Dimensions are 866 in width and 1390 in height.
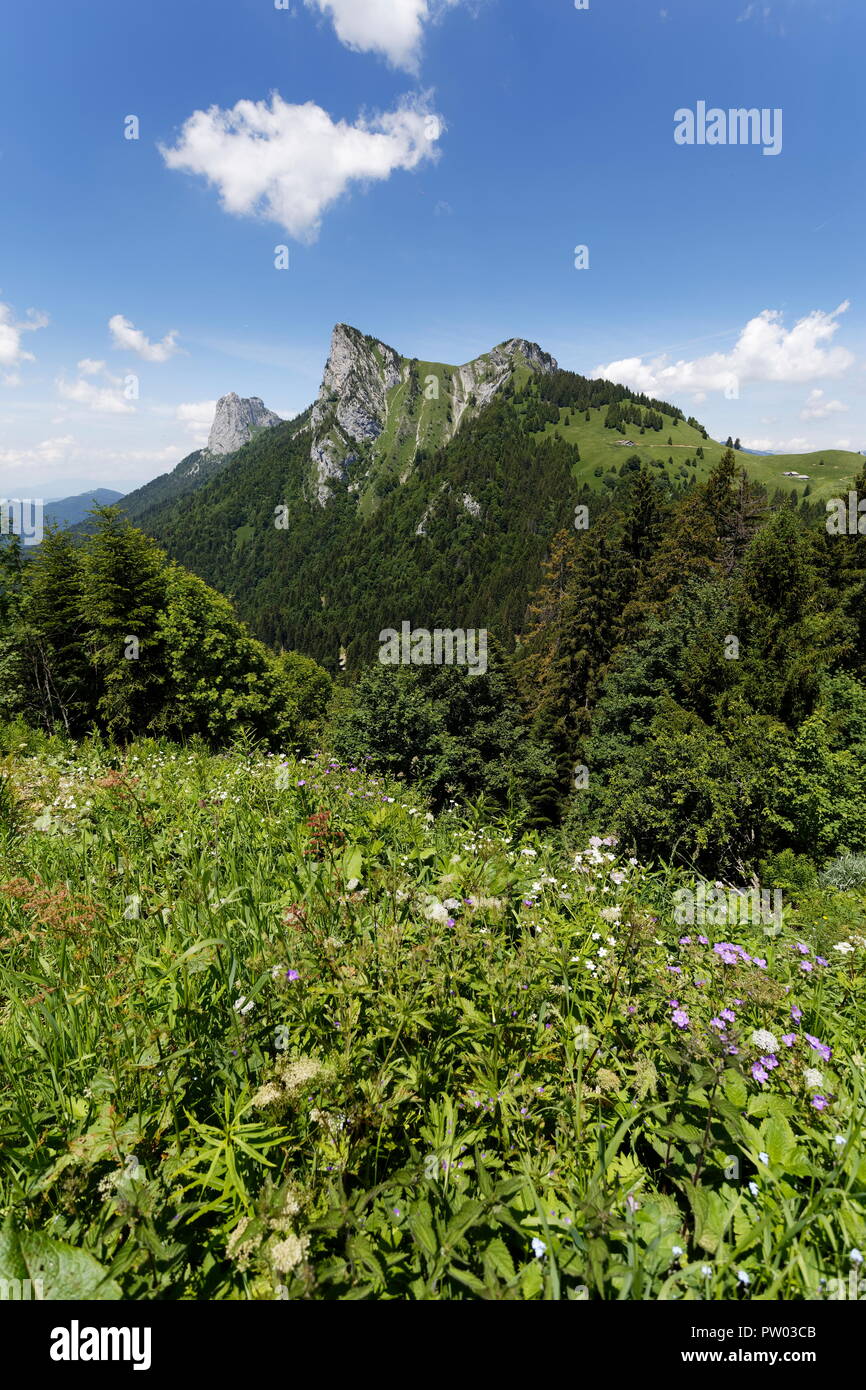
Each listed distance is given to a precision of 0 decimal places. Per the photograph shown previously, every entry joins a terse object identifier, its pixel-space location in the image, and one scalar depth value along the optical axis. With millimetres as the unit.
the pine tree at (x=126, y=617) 25641
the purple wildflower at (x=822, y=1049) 2389
